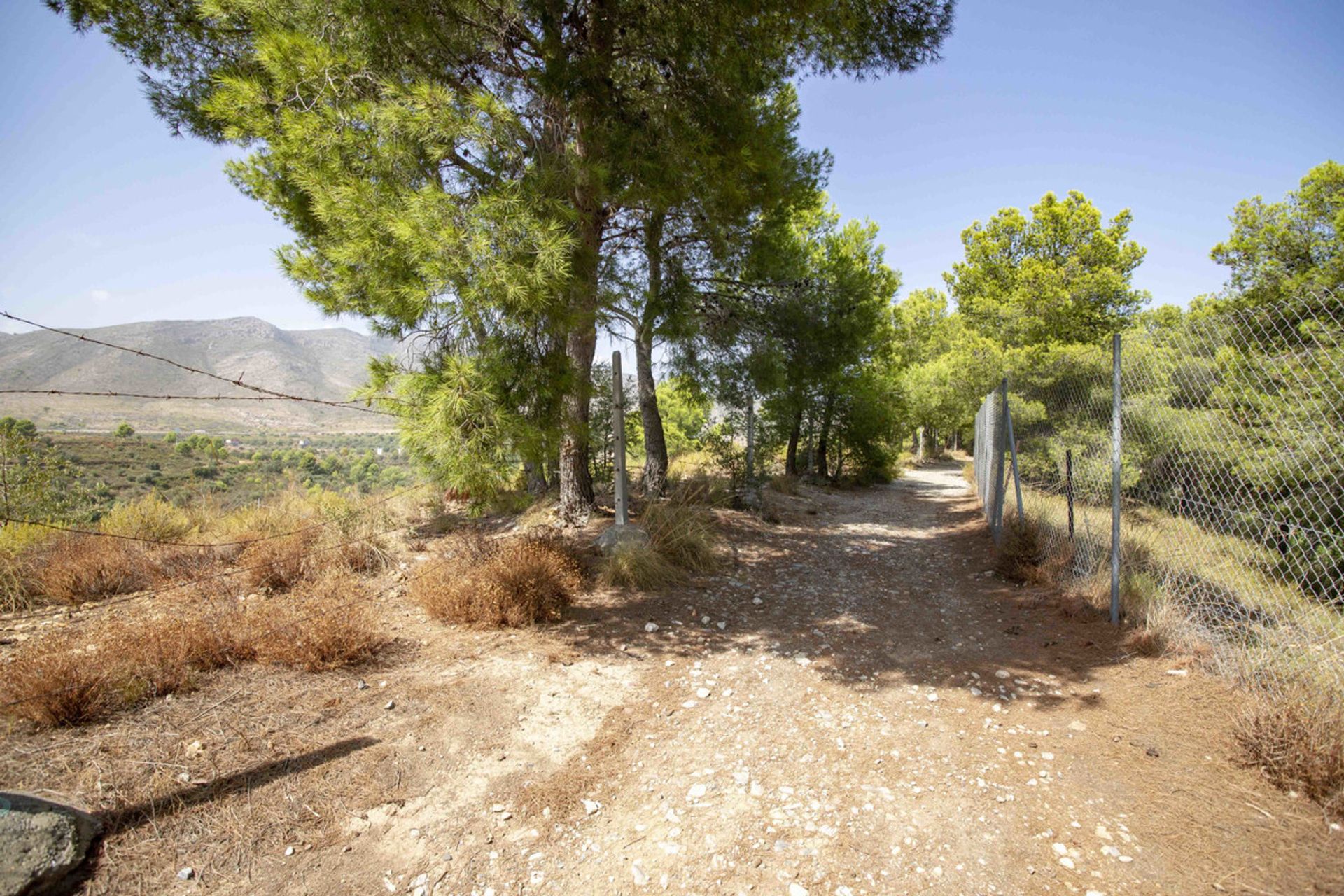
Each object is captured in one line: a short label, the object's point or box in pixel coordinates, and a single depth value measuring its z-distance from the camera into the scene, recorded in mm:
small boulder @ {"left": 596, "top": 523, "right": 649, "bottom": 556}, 6148
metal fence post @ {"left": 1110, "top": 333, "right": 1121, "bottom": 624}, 4184
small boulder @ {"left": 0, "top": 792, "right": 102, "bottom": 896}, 1987
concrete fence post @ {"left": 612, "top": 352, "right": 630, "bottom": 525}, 6148
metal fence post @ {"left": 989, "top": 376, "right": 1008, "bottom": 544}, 7258
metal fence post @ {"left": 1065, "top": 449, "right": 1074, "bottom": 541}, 5448
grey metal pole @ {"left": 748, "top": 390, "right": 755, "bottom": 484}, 9922
